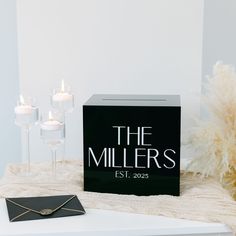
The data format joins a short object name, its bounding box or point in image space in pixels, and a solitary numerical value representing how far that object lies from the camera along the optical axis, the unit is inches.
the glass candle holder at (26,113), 65.5
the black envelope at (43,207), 56.6
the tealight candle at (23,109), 65.4
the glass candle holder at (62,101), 68.6
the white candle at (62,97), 68.6
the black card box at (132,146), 61.8
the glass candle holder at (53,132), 63.6
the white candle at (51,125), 63.5
